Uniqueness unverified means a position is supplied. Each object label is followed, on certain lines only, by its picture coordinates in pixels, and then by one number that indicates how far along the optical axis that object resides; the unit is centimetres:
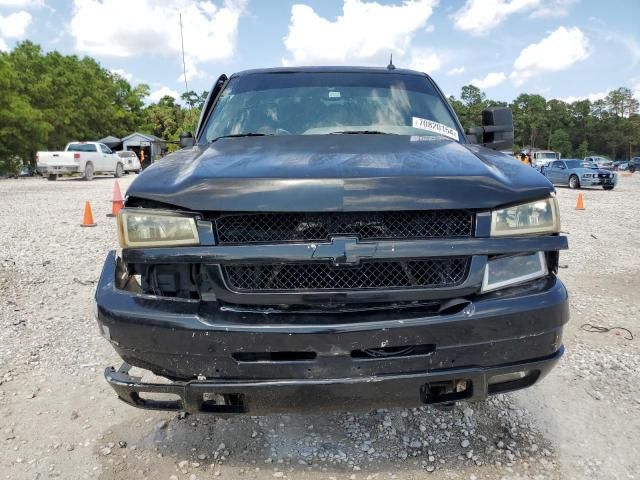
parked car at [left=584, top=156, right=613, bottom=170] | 5369
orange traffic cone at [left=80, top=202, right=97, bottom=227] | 923
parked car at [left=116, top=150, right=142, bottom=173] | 3197
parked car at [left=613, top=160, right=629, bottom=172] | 5891
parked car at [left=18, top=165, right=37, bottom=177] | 3206
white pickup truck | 2238
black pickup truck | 191
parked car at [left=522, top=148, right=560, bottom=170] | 3584
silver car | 2253
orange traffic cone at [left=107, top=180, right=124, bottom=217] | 969
